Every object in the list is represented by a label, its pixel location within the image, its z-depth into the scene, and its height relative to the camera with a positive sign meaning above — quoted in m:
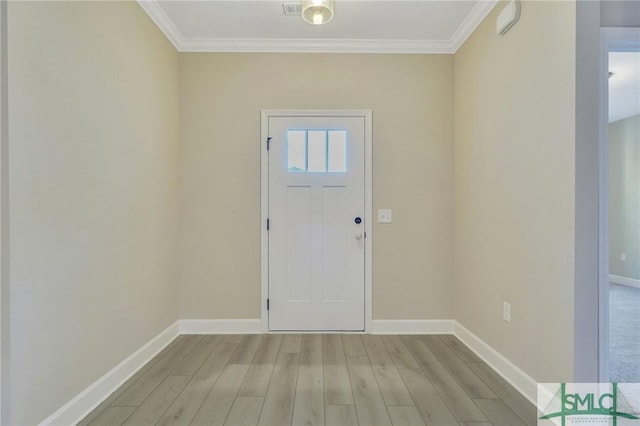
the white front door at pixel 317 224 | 3.07 -0.11
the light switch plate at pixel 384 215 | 3.08 -0.03
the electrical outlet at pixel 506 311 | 2.20 -0.67
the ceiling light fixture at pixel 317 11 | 2.32 +1.44
